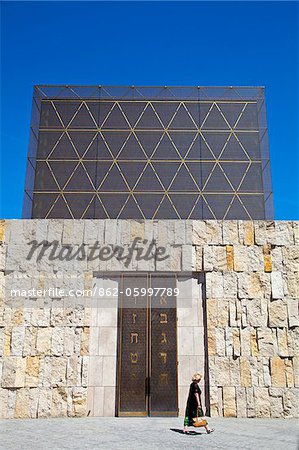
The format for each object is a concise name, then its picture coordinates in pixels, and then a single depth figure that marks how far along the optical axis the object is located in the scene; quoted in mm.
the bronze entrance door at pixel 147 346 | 11619
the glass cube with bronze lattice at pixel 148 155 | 21469
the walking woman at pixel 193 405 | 8461
